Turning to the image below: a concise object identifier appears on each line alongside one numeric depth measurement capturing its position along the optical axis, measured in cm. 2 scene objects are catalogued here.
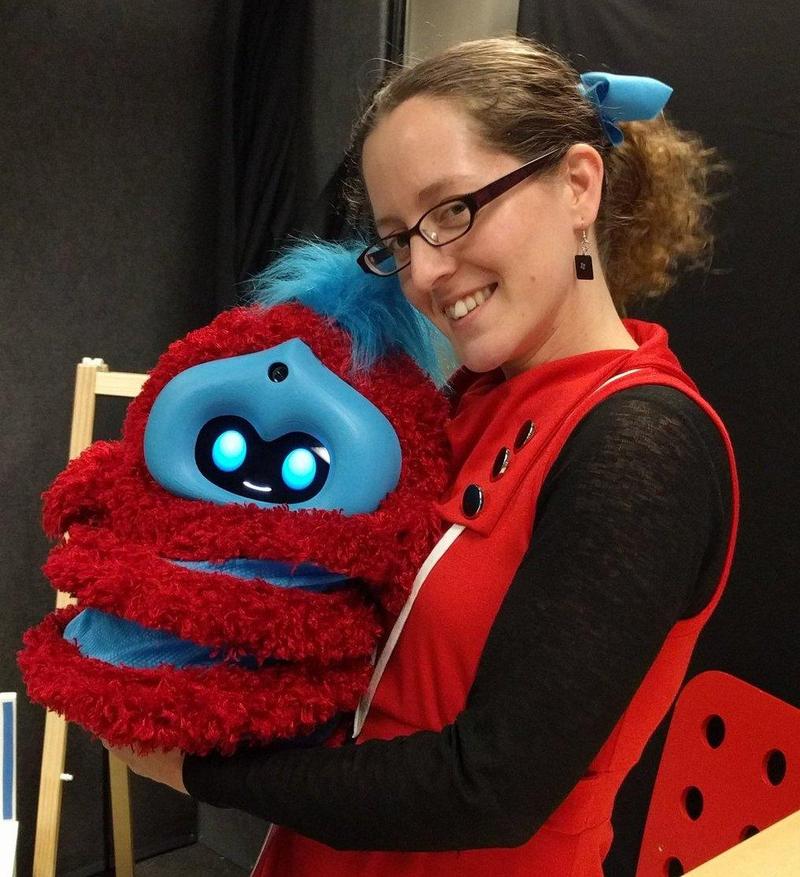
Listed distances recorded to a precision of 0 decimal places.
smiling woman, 61
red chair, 116
